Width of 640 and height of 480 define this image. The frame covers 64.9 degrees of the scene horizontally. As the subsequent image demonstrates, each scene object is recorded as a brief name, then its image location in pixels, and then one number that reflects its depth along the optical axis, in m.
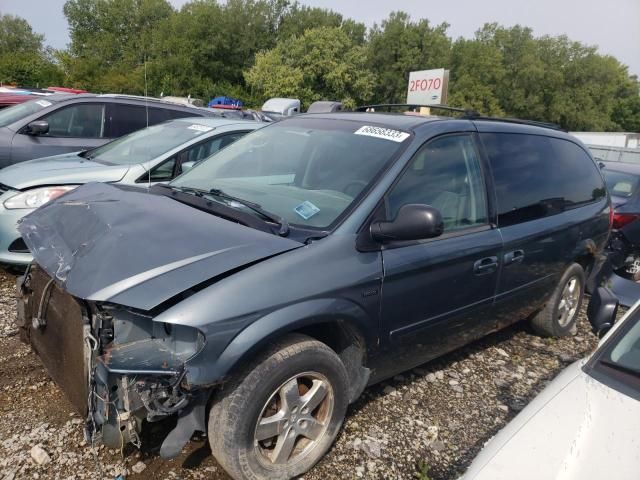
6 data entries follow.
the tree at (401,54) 58.50
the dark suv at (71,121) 6.26
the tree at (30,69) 38.09
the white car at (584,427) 1.57
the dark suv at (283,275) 2.08
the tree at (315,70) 49.66
